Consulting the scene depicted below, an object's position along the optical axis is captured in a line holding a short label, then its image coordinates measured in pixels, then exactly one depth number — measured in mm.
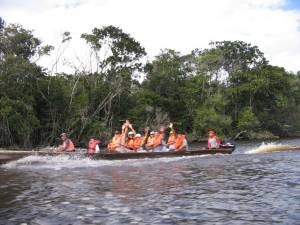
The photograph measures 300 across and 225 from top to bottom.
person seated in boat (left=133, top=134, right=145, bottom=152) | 21884
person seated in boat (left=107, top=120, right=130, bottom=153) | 21344
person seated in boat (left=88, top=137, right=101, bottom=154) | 21094
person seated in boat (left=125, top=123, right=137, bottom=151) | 21834
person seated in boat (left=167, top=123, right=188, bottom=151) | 22578
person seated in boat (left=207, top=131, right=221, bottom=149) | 23656
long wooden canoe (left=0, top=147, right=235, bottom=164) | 18781
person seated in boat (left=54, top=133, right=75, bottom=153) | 20797
